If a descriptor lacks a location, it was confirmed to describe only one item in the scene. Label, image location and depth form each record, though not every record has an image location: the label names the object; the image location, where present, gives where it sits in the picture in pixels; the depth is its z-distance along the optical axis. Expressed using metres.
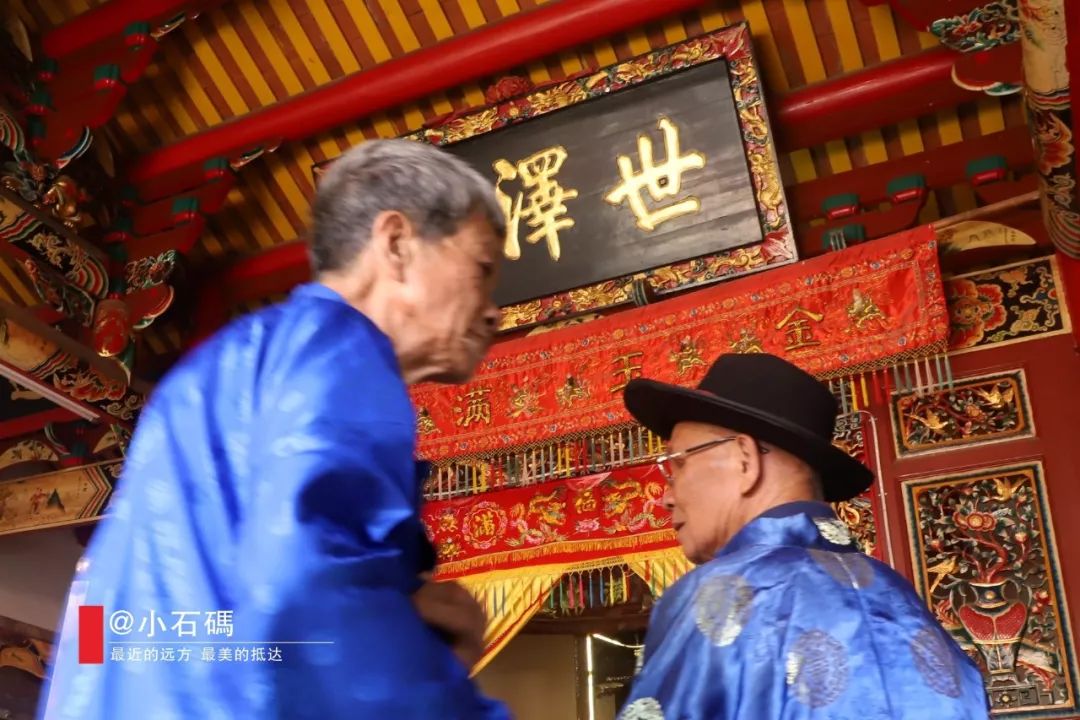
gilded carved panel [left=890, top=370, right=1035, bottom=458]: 3.21
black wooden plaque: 3.28
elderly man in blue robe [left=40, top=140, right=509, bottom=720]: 0.65
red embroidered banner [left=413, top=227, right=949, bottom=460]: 3.06
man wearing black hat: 1.28
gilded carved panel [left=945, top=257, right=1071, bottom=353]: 3.28
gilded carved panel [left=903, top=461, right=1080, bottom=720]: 2.92
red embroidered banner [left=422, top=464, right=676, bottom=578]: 3.52
